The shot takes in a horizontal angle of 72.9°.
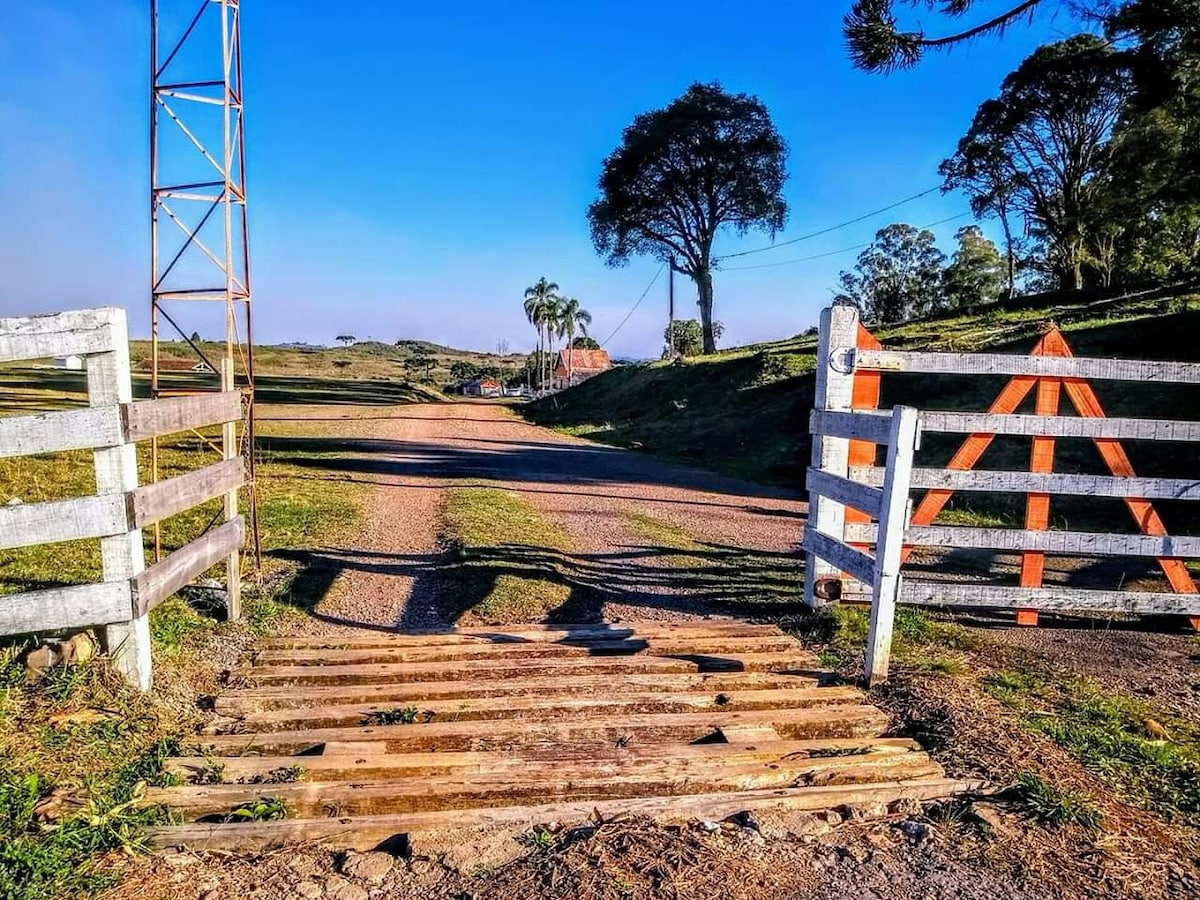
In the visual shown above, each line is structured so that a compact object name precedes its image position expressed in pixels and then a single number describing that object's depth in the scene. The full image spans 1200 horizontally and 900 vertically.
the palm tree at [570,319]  83.50
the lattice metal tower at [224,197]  7.40
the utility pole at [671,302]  47.72
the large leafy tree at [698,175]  44.50
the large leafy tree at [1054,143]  35.94
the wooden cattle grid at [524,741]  3.10
